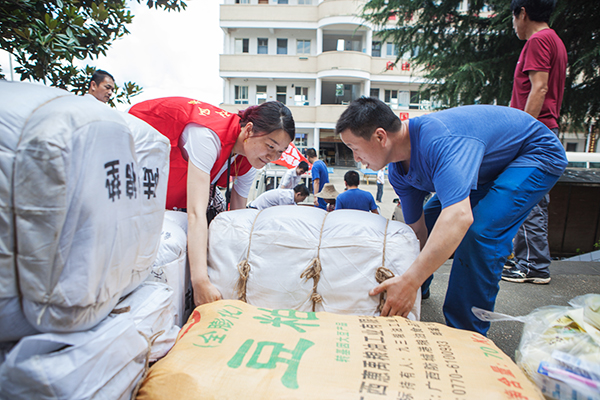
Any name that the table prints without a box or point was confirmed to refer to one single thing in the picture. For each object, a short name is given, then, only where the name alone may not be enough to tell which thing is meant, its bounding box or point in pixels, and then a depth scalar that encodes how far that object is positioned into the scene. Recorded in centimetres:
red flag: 736
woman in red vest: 148
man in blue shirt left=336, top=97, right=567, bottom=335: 131
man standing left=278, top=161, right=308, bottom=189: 661
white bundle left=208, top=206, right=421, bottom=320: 141
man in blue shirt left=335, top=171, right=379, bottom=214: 443
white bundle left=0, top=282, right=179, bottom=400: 73
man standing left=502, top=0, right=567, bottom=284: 209
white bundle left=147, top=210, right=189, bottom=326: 134
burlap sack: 91
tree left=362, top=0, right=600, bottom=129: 416
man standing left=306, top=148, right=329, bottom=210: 675
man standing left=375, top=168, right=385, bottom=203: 1170
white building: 1825
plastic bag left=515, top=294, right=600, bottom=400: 92
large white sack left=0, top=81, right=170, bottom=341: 72
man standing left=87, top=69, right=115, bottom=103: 218
